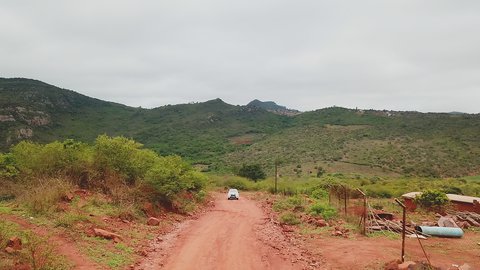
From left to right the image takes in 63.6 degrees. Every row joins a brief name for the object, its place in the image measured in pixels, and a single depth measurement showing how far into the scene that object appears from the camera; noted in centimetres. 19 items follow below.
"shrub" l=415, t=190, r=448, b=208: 2520
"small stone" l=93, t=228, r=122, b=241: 1319
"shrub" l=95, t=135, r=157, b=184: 2044
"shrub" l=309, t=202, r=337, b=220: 2122
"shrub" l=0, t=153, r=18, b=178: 1930
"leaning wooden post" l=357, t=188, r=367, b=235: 1715
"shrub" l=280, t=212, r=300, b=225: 2077
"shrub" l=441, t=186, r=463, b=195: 3776
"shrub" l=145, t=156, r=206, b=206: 2122
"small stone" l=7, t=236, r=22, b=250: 968
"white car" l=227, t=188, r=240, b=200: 3716
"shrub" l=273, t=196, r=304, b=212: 2652
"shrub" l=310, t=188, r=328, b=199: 3353
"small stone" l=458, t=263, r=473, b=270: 1140
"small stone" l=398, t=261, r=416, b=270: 1106
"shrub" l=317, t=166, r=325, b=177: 5722
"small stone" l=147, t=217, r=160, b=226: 1783
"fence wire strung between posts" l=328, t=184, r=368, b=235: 1839
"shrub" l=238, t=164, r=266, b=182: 5841
